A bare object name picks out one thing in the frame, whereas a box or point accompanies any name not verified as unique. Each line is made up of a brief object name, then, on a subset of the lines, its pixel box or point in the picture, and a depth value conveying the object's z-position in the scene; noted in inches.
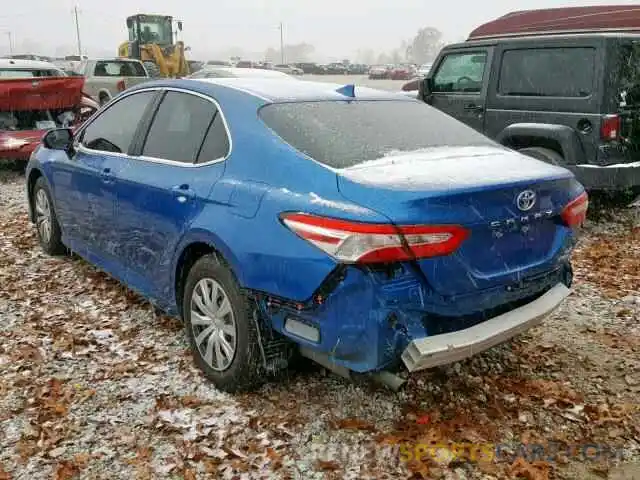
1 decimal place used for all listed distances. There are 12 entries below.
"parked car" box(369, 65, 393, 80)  2236.7
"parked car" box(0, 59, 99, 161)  350.9
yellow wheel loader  1032.8
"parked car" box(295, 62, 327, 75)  2642.7
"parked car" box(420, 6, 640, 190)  250.2
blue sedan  106.8
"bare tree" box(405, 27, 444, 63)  6131.9
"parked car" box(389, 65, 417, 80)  2161.0
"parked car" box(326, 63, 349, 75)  2677.2
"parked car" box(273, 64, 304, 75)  2114.3
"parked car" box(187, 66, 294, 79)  606.3
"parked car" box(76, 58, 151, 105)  712.4
